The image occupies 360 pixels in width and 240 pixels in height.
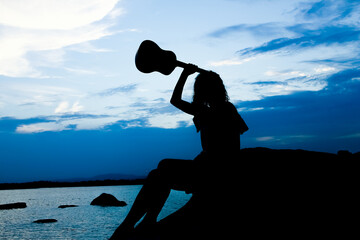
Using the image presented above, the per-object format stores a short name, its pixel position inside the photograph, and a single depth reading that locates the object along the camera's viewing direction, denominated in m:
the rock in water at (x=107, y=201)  36.58
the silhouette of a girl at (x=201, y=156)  3.53
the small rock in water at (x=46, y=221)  32.01
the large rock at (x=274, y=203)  3.68
